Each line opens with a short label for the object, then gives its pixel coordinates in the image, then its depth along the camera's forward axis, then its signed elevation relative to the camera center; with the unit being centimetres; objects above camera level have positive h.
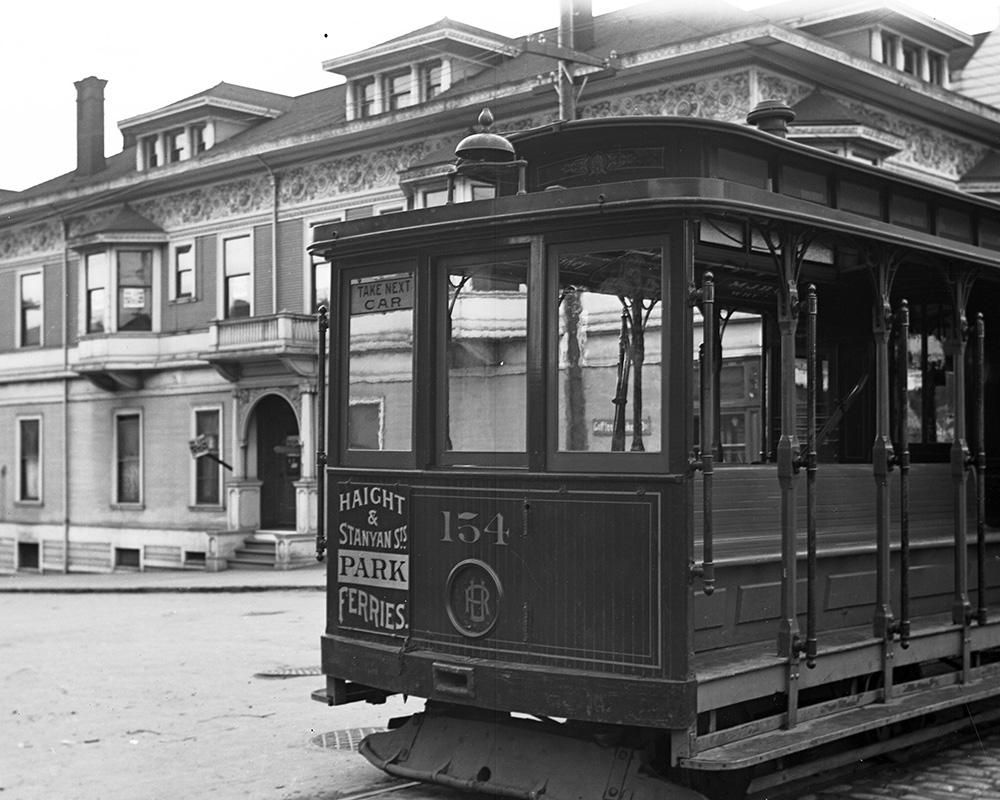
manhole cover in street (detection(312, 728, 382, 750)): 893 -184
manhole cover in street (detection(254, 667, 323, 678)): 1216 -192
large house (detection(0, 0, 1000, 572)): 2203 +443
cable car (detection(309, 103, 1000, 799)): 636 -27
